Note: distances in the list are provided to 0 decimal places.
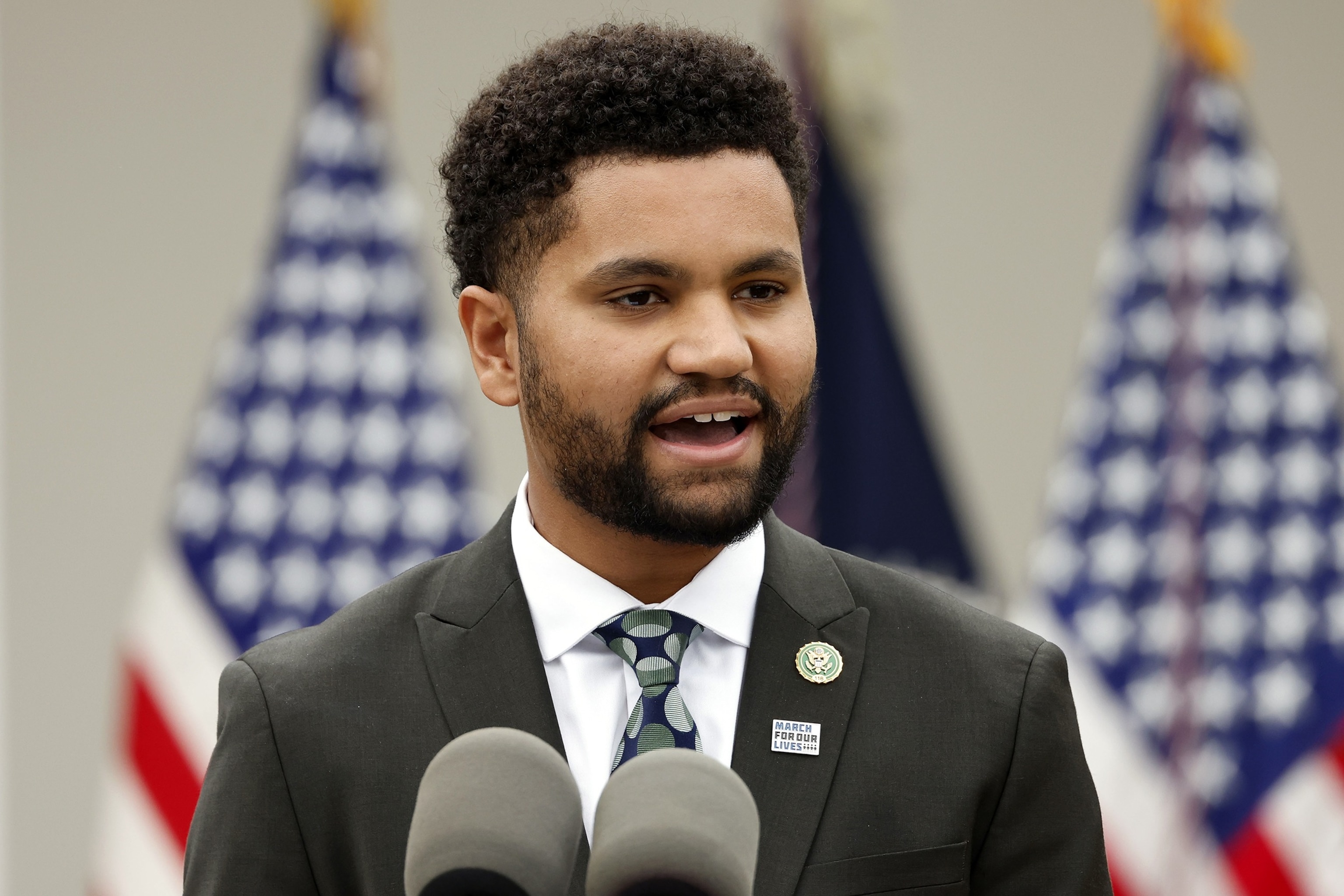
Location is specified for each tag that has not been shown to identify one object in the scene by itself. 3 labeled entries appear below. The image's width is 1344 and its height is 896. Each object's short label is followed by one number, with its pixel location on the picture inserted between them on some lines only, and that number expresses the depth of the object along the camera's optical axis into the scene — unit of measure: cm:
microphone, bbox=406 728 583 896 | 355
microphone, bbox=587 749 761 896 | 355
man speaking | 378
